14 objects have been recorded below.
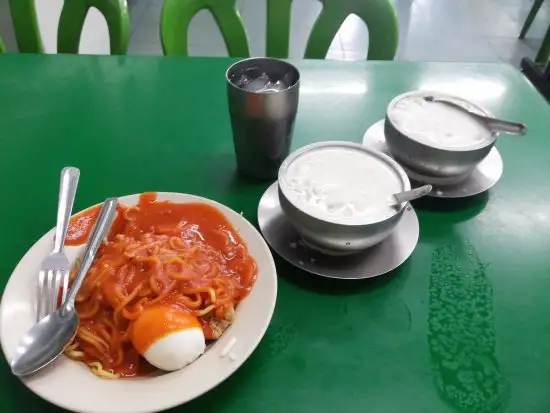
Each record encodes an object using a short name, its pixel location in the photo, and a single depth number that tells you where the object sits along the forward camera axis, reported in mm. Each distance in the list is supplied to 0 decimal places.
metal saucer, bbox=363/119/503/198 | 985
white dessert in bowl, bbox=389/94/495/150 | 954
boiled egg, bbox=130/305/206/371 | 618
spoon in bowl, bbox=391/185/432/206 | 766
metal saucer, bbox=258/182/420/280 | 827
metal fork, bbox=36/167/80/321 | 689
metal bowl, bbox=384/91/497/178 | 910
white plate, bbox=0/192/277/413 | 582
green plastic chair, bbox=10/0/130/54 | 1526
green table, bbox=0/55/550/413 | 684
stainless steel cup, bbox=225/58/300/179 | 909
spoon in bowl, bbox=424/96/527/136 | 938
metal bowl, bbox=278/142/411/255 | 756
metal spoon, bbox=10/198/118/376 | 599
